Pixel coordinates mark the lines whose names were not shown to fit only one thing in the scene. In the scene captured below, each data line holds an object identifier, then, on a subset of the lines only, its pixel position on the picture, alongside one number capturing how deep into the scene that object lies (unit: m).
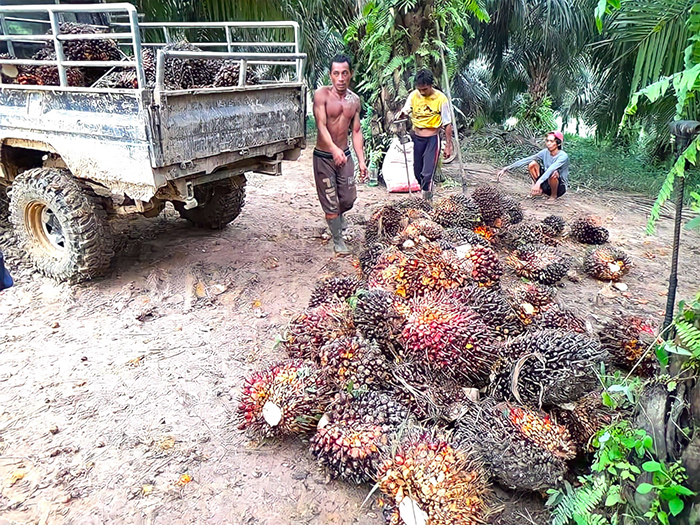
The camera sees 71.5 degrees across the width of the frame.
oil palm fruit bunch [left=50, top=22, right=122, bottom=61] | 4.11
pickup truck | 3.40
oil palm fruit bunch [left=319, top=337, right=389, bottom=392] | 2.38
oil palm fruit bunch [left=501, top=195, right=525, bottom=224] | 5.27
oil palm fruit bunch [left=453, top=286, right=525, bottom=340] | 2.66
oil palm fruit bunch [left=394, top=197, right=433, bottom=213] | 4.81
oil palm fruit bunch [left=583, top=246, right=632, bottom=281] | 4.39
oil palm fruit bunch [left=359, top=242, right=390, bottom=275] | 3.90
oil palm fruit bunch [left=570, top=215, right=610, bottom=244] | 5.32
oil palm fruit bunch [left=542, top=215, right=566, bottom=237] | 5.12
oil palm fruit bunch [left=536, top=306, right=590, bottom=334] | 2.73
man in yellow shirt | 5.96
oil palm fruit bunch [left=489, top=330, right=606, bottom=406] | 2.24
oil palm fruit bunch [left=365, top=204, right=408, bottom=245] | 4.53
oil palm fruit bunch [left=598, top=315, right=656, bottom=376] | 2.74
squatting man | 6.81
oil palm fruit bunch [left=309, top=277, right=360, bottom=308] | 3.11
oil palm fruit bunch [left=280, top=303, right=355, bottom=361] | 2.67
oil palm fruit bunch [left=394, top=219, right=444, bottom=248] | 3.89
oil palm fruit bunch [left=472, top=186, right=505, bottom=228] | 5.08
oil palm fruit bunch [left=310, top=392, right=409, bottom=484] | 2.10
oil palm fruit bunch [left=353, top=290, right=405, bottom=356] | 2.58
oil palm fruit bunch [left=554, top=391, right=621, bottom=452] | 2.21
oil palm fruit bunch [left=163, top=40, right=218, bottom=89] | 4.09
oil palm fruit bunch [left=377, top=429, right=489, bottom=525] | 1.78
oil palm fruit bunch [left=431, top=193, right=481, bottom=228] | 4.64
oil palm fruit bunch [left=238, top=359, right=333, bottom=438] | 2.34
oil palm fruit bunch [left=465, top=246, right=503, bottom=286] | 3.21
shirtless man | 4.76
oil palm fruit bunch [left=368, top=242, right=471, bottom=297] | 3.04
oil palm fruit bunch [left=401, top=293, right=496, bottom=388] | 2.38
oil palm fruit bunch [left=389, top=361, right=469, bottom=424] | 2.27
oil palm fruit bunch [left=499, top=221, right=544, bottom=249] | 4.83
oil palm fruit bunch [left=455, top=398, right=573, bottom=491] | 2.00
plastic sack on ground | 7.25
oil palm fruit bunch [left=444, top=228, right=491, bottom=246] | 3.74
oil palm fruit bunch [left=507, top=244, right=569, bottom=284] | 4.04
